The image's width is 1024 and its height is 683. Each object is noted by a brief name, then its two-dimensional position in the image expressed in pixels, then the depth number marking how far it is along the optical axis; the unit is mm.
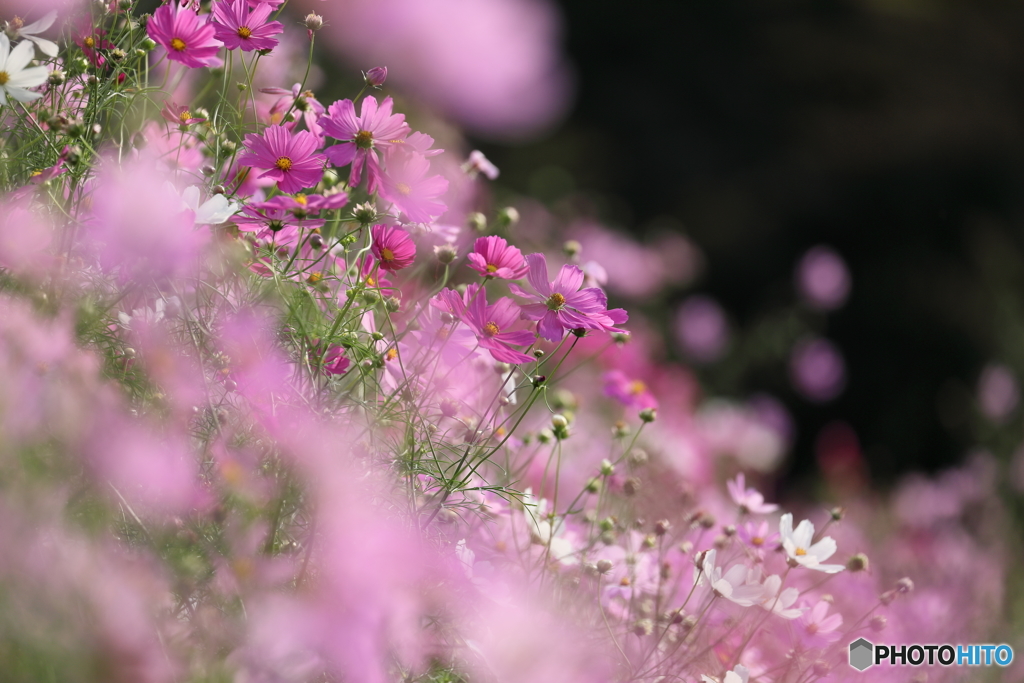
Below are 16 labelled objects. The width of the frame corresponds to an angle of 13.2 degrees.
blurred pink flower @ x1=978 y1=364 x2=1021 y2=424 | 7120
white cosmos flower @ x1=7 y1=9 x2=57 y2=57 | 2876
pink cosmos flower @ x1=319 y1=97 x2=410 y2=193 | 2870
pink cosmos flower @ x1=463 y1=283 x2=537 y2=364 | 2848
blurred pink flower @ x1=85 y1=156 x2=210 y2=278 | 2712
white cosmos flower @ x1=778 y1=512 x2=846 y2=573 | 2905
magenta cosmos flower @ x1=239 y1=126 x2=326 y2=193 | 2847
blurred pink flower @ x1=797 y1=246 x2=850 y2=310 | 7595
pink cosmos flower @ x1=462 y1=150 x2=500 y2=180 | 3057
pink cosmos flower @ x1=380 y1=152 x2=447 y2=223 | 2867
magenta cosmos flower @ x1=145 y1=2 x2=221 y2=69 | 2855
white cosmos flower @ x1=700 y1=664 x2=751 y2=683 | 2819
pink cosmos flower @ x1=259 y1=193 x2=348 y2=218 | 2812
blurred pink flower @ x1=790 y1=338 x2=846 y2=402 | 8720
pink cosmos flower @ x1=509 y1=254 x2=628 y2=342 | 2853
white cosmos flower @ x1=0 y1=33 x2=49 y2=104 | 2824
